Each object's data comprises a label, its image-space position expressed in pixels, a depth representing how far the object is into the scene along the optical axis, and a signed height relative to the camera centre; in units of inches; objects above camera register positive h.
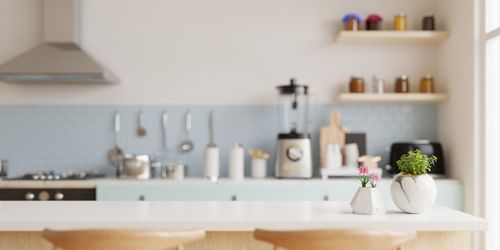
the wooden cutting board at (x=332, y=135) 187.3 -4.3
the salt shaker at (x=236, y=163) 181.0 -12.0
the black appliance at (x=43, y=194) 166.6 -18.7
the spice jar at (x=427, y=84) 186.1 +10.2
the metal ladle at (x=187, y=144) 192.4 -7.0
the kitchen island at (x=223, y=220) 84.4 -13.5
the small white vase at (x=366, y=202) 93.9 -11.8
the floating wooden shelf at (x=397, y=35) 181.6 +23.6
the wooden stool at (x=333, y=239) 74.4 -13.7
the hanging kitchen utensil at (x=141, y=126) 192.2 -1.7
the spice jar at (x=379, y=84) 185.8 +10.3
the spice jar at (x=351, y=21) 185.3 +28.0
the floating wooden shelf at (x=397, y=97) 181.0 +6.4
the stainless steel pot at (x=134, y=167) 178.7 -12.9
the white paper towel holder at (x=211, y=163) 180.9 -11.9
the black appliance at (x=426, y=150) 178.7 -8.3
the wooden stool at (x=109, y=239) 73.0 -13.4
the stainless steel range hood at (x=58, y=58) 176.7 +17.2
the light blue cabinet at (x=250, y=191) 167.2 -18.1
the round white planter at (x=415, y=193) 94.3 -10.6
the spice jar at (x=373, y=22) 185.3 +27.9
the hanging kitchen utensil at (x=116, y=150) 190.7 -8.7
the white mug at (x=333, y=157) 180.5 -10.3
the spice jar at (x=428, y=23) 185.6 +27.5
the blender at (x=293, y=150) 177.6 -8.1
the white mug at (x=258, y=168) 184.5 -13.5
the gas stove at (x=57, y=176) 174.7 -15.2
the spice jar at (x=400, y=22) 185.3 +27.8
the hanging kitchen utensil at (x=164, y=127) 192.7 -2.0
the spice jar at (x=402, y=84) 185.3 +10.2
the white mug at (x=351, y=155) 184.1 -9.9
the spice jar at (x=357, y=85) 185.8 +9.9
